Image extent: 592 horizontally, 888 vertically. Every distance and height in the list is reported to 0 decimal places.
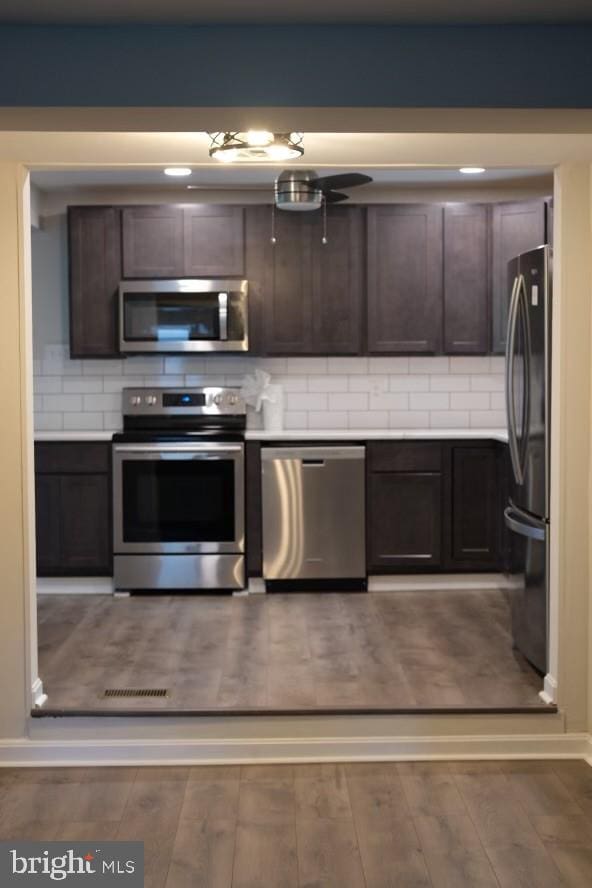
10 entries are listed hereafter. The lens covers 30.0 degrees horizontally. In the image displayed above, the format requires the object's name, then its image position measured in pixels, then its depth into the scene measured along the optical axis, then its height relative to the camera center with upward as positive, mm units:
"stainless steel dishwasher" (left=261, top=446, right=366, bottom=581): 6238 -688
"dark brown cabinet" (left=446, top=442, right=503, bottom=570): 6312 -680
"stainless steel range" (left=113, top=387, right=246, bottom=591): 6246 -734
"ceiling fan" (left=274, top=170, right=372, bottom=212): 5715 +990
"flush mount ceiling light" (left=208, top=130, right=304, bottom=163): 3566 +770
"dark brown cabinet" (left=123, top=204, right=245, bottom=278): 6422 +828
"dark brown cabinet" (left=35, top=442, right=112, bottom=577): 6266 -703
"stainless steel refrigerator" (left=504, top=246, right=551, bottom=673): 4266 -227
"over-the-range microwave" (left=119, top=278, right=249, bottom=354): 6395 +396
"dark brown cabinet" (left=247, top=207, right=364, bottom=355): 6469 +601
